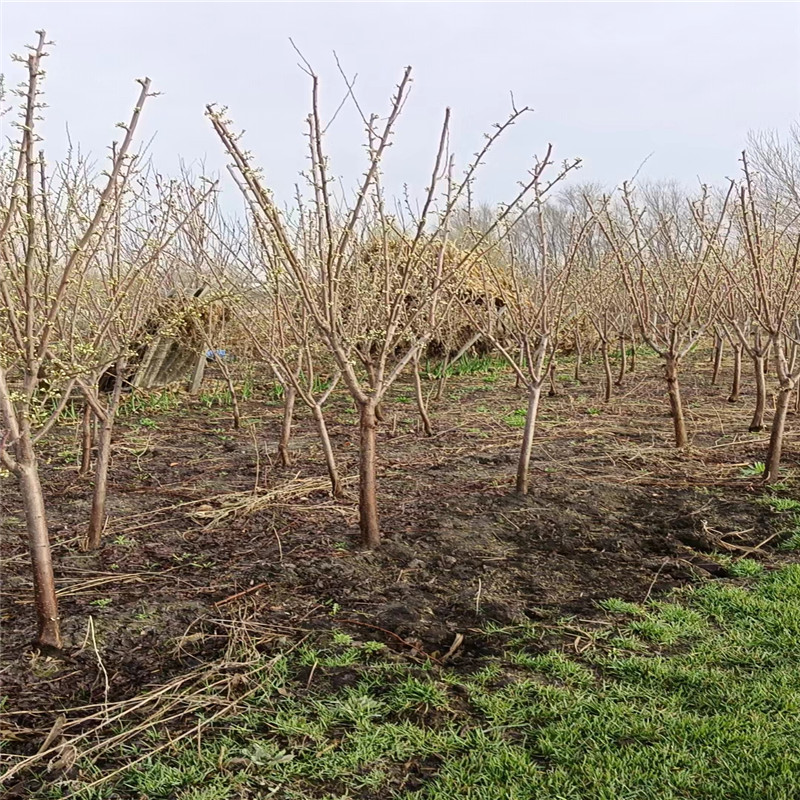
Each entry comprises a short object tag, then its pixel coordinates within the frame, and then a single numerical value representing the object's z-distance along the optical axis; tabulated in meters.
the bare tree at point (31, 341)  2.48
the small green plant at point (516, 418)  8.25
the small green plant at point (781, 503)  4.80
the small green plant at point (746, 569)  3.84
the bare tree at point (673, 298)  5.88
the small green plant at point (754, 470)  5.68
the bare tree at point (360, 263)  3.40
